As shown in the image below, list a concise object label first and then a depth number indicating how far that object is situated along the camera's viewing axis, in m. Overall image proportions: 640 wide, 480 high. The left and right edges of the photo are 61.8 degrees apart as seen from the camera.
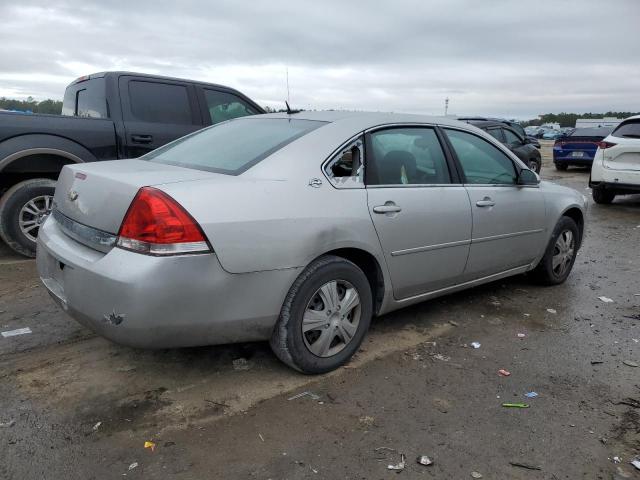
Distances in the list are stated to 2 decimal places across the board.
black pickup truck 5.16
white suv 9.83
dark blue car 17.45
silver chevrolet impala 2.56
